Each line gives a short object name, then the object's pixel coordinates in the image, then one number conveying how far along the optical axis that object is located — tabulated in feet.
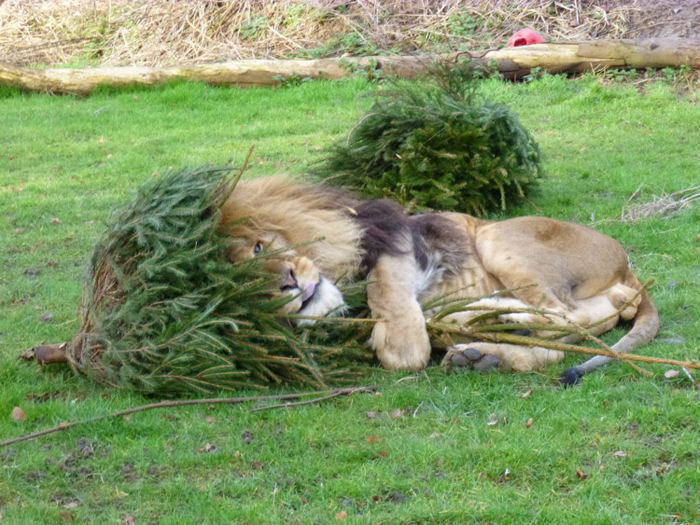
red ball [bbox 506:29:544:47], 82.57
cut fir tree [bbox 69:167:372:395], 29.01
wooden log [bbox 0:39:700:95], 77.56
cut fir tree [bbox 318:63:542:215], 49.16
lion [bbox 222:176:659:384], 30.99
